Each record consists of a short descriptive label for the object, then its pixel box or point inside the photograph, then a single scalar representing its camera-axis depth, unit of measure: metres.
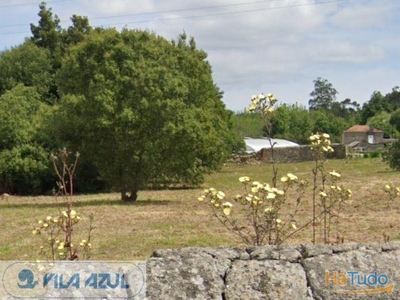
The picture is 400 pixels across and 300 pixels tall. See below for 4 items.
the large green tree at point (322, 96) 103.19
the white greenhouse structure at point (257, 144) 57.36
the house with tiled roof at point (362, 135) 76.50
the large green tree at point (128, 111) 18.00
